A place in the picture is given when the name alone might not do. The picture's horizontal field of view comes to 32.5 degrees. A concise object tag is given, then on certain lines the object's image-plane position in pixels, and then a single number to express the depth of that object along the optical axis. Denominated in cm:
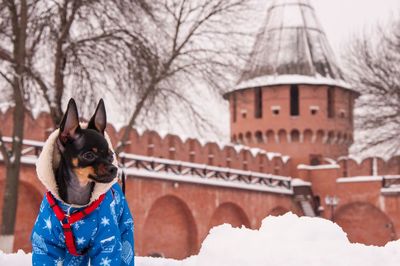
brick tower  3038
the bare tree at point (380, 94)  1797
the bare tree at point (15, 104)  1037
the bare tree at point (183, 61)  1244
